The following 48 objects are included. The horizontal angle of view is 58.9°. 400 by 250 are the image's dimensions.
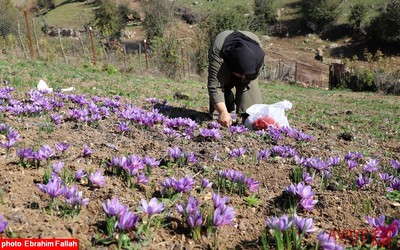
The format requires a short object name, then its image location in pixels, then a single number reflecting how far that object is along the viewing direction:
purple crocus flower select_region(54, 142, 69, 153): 2.59
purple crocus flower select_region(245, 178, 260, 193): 2.36
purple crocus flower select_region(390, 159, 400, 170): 3.00
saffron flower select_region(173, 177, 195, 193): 2.10
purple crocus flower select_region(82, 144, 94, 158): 2.64
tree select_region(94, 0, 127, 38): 41.55
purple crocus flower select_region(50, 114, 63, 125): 3.70
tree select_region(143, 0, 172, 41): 34.34
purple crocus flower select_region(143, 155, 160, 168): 2.46
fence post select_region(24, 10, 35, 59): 13.55
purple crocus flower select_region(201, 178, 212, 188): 2.29
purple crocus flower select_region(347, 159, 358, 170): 2.91
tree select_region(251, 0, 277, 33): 43.22
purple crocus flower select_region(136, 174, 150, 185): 2.24
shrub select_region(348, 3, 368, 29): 36.69
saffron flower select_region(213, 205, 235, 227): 1.69
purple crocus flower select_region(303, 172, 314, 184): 2.58
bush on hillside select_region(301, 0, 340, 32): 39.38
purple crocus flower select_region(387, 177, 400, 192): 2.54
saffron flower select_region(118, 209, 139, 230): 1.57
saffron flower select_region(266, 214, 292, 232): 1.63
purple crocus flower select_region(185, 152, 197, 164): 2.78
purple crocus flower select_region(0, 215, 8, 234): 1.47
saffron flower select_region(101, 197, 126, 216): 1.63
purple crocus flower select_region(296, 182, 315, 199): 2.11
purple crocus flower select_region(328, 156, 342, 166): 2.96
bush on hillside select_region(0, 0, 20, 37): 20.83
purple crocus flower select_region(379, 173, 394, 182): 2.70
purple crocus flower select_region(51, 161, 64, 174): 2.17
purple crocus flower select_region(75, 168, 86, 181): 2.17
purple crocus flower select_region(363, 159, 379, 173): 2.87
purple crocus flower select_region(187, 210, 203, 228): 1.70
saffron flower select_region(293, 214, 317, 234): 1.68
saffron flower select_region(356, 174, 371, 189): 2.59
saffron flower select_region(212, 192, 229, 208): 1.80
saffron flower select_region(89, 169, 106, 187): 2.11
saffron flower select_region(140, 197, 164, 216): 1.71
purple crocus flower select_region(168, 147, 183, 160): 2.76
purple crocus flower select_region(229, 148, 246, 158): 3.08
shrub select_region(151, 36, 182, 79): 16.84
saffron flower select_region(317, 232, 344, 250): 1.59
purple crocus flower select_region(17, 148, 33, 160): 2.27
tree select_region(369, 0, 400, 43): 31.52
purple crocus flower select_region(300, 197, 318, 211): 2.10
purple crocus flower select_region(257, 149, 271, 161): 3.10
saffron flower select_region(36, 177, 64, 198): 1.77
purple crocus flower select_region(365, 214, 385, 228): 1.79
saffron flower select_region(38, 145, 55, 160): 2.32
